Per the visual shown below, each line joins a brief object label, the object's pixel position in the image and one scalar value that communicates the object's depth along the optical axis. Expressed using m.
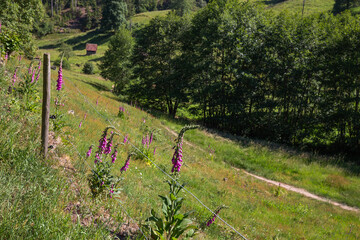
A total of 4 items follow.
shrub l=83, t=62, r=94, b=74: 67.00
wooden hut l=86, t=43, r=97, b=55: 94.75
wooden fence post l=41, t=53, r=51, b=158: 4.86
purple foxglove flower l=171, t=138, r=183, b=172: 4.13
